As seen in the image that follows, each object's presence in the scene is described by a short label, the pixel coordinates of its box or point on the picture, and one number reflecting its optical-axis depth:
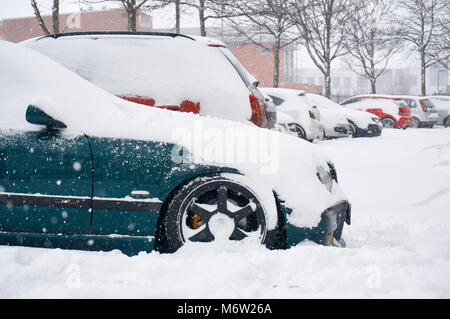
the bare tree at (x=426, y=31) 27.31
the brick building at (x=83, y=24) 45.06
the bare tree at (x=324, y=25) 19.03
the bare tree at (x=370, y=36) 25.64
